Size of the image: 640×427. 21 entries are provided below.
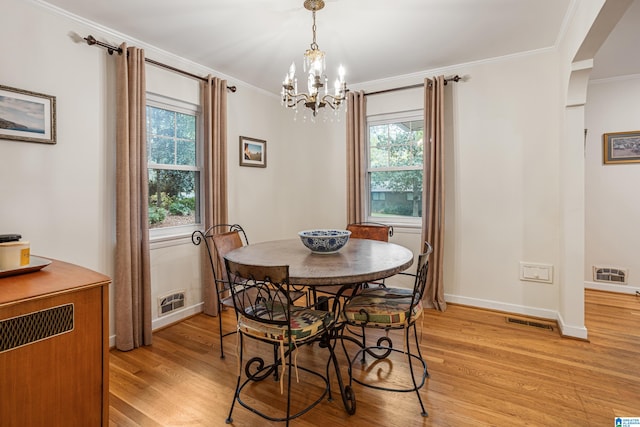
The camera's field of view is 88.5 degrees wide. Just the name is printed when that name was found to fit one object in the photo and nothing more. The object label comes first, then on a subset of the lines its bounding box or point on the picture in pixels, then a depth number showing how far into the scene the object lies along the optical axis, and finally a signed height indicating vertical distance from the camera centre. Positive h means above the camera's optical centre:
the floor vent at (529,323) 2.98 -1.06
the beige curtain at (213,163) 3.30 +0.49
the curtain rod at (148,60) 2.44 +1.31
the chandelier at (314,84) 2.16 +0.86
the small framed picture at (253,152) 3.85 +0.72
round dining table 1.69 -0.31
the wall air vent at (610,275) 3.98 -0.81
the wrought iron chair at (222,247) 2.52 -0.30
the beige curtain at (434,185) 3.41 +0.26
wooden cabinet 1.30 -0.59
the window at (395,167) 3.80 +0.51
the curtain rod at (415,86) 3.39 +1.37
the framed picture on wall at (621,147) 3.90 +0.75
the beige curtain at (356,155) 3.84 +0.66
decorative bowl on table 2.21 -0.21
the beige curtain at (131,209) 2.58 +0.02
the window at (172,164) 3.09 +0.47
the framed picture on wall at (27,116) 2.10 +0.64
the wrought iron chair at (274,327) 1.60 -0.63
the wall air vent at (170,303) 3.06 -0.87
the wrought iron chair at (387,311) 1.89 -0.60
